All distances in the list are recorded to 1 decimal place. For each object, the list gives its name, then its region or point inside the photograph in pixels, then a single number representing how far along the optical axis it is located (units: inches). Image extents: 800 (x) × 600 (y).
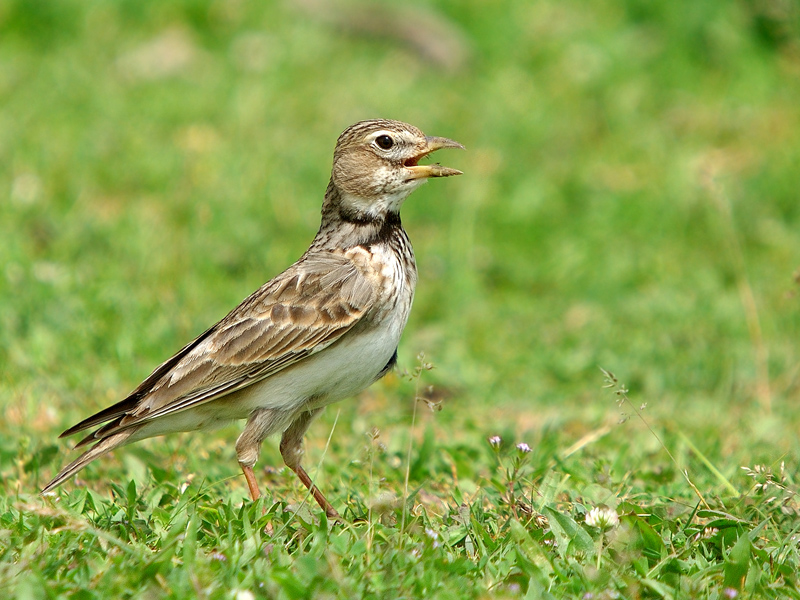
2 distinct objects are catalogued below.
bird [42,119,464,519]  374.3
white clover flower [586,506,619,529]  315.0
